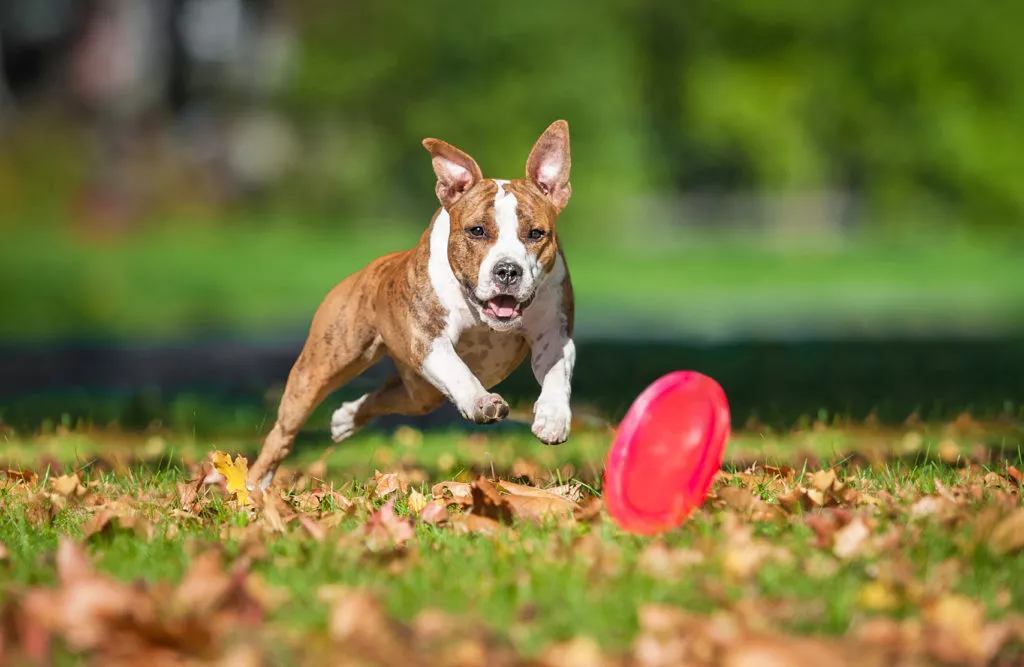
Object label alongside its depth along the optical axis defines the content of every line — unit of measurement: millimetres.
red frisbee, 9414
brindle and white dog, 11562
